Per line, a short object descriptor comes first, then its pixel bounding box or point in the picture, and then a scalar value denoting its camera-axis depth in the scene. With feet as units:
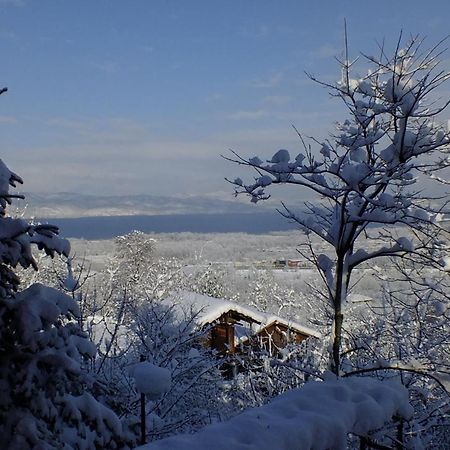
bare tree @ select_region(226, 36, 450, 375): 14.49
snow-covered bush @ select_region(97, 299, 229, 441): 34.47
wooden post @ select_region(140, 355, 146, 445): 7.05
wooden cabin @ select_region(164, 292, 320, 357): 63.57
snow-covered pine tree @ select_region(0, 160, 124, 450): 9.68
